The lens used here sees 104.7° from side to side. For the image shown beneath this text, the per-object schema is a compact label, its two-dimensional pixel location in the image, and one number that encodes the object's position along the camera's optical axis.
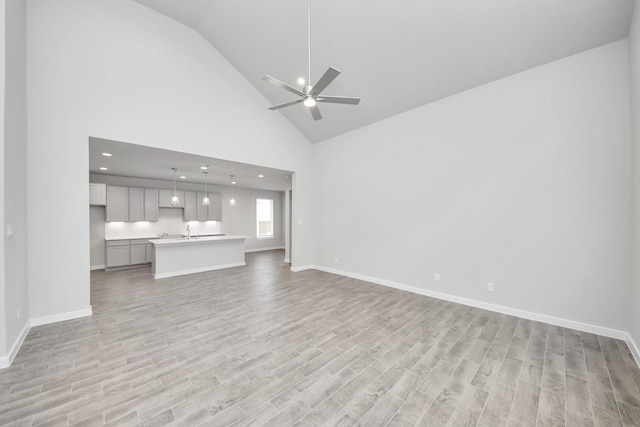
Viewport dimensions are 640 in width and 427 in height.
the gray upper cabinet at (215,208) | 8.57
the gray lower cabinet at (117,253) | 6.39
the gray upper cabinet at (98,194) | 6.27
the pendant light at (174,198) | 6.23
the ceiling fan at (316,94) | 2.52
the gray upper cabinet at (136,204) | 6.93
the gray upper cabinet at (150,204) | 7.19
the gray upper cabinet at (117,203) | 6.56
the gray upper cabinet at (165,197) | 7.49
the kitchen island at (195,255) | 5.64
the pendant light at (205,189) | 6.58
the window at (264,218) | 10.30
